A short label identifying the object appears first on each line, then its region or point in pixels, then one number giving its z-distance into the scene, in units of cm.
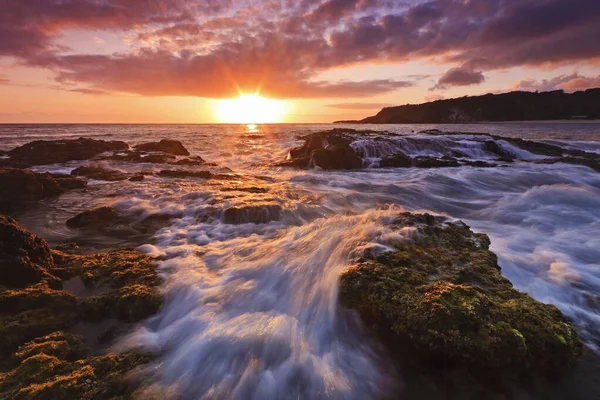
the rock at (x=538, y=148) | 2166
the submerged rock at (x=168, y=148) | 2378
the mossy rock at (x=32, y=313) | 324
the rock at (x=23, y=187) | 914
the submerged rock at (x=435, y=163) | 1686
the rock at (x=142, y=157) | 1884
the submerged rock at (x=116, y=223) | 683
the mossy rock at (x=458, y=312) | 295
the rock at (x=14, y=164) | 1586
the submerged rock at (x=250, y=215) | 736
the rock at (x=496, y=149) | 2167
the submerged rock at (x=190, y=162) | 1780
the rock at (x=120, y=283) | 388
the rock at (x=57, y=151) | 1864
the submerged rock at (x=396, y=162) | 1767
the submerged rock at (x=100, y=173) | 1312
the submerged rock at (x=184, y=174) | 1355
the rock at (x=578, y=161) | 1543
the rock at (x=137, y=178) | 1271
